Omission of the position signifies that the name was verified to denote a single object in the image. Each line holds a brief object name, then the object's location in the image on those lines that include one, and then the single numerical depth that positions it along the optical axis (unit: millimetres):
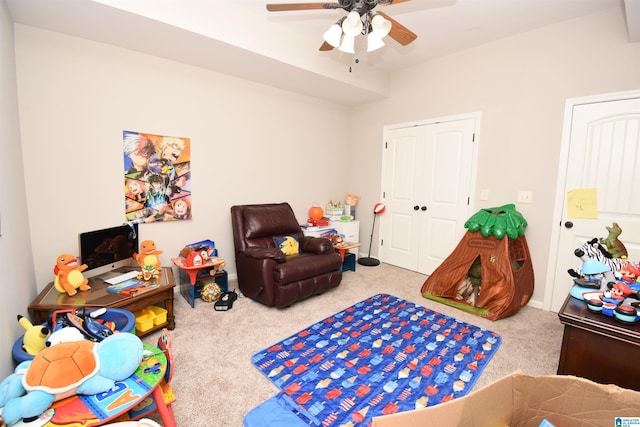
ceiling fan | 1815
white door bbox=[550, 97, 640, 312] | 2529
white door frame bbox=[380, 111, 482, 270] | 3420
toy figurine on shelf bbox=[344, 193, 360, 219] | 4691
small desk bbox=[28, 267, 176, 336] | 1938
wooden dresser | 1356
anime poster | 2848
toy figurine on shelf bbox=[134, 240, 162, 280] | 2488
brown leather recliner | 2828
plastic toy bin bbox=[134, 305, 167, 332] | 2309
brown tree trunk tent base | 2768
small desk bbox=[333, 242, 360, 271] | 3865
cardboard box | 706
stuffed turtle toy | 1113
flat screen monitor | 2248
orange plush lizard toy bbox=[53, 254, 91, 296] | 2102
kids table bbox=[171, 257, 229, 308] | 2871
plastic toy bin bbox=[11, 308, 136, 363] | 1857
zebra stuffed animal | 1799
